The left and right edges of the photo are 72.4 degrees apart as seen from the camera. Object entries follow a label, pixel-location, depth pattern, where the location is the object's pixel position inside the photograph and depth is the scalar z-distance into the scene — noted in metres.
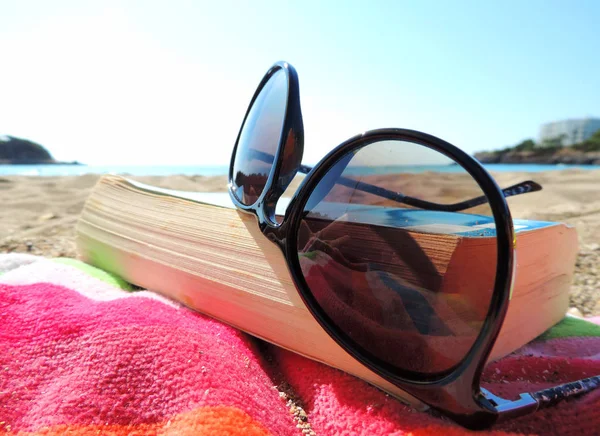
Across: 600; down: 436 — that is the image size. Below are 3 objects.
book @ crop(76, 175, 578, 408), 0.10
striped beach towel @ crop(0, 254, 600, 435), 0.09
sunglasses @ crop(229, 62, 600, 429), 0.08
